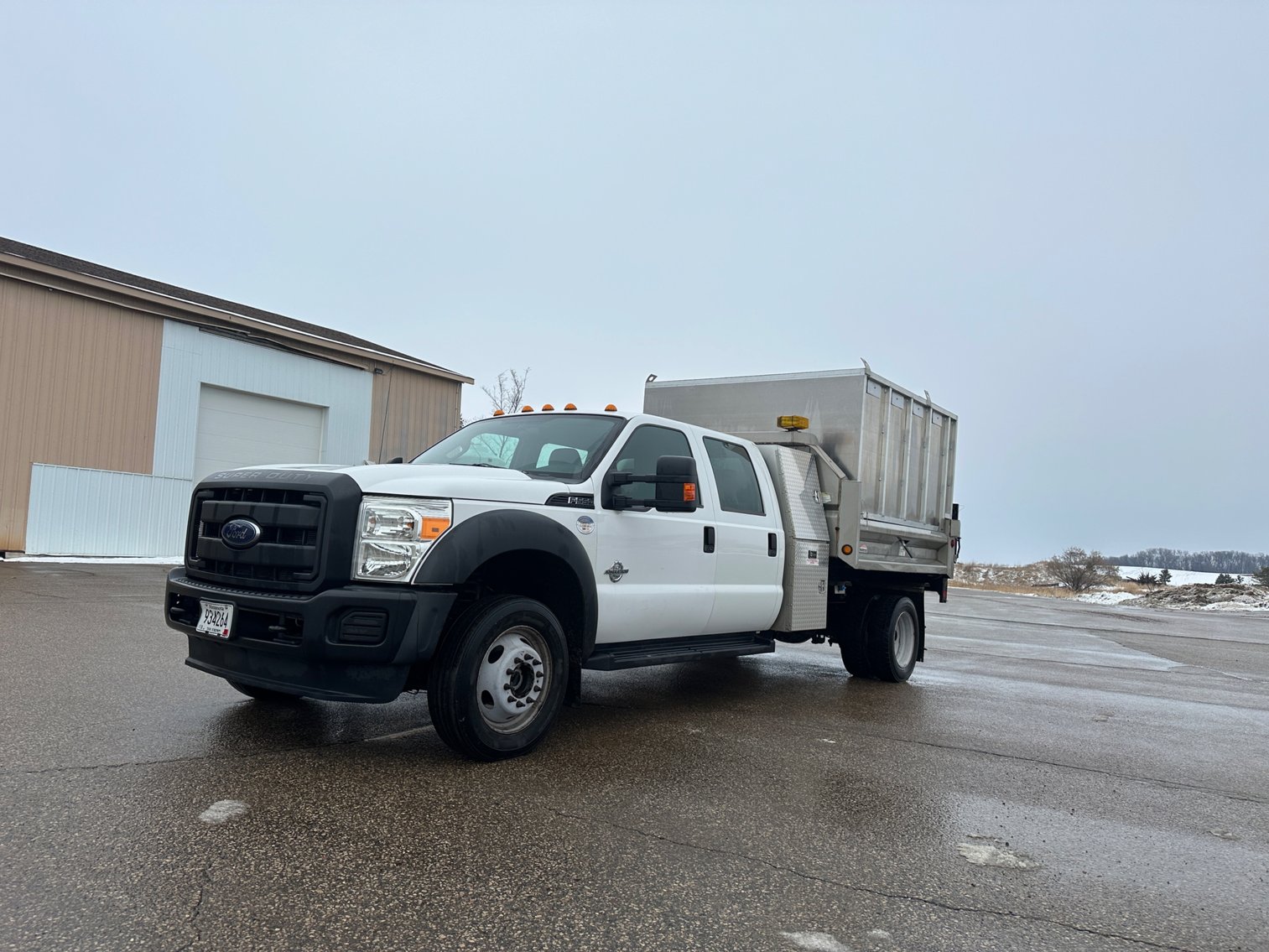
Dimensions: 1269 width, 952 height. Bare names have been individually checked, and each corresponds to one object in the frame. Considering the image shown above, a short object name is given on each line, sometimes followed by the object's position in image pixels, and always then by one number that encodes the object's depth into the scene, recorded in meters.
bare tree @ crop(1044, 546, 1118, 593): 51.22
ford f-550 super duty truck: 4.49
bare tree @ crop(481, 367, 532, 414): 36.69
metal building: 16.92
